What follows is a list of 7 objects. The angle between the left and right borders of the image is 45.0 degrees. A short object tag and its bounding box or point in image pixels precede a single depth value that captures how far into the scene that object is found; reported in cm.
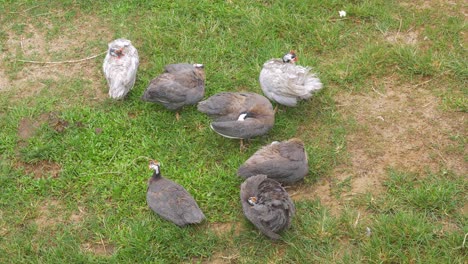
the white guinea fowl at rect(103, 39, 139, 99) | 686
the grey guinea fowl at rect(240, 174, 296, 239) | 518
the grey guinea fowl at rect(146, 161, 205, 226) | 545
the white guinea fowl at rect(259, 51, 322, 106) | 656
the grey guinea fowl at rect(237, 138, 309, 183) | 580
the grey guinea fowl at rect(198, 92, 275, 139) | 626
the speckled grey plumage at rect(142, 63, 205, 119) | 668
